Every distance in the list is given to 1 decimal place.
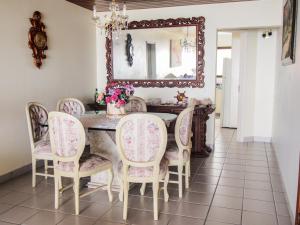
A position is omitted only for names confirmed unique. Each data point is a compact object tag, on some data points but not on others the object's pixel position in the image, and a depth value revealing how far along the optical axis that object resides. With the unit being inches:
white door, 282.7
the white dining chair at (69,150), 105.8
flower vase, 134.9
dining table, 129.5
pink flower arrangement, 132.9
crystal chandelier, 140.9
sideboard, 186.4
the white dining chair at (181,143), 119.1
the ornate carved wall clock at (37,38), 155.3
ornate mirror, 198.8
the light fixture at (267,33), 214.1
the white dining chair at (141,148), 99.5
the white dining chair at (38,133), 132.9
